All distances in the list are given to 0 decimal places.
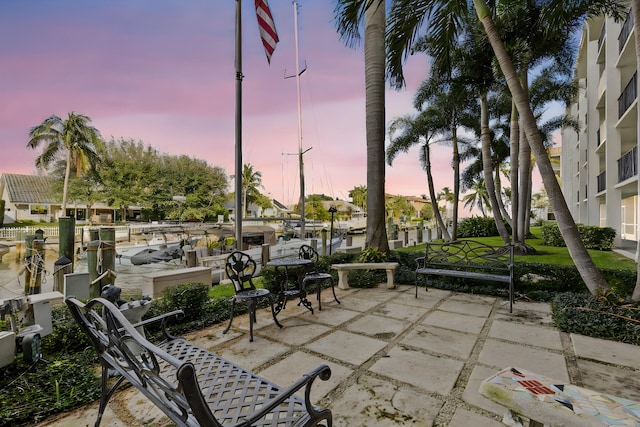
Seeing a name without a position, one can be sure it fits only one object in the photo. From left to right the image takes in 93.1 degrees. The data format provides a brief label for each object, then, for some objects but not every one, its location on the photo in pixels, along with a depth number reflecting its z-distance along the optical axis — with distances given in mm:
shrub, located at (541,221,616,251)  14078
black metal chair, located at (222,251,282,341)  3756
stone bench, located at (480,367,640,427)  1493
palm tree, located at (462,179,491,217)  38662
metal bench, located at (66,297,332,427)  1213
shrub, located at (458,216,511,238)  23516
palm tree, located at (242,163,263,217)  54241
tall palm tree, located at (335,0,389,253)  8070
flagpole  5277
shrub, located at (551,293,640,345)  3709
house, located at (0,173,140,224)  38219
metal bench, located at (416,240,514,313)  5578
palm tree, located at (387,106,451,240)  17656
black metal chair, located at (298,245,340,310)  4891
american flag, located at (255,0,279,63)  5707
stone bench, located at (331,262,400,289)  6471
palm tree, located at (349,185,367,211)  76750
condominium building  13152
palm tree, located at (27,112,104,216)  32312
